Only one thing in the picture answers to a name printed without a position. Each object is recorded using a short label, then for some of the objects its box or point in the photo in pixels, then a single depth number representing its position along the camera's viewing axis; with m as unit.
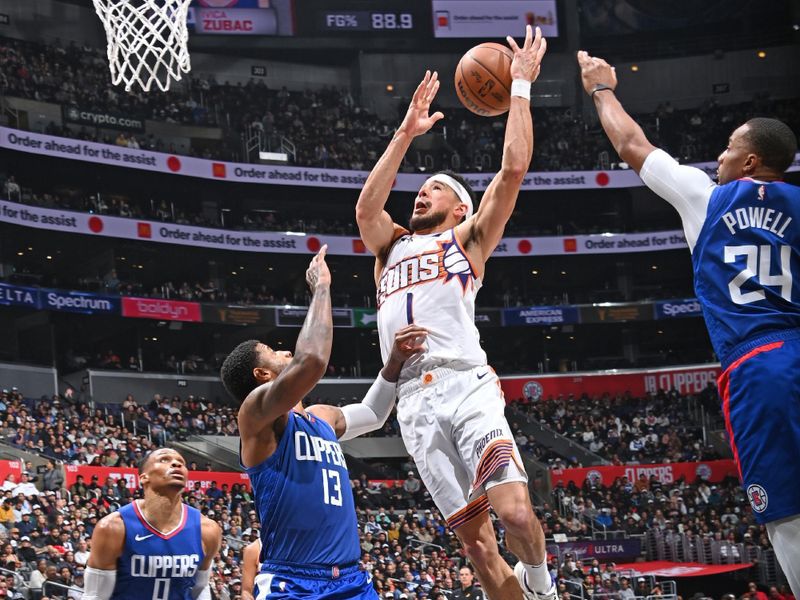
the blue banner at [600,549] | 25.66
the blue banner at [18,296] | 31.55
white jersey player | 5.61
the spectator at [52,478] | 21.20
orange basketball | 6.86
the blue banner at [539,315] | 39.47
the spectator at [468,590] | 13.98
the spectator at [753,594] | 20.97
